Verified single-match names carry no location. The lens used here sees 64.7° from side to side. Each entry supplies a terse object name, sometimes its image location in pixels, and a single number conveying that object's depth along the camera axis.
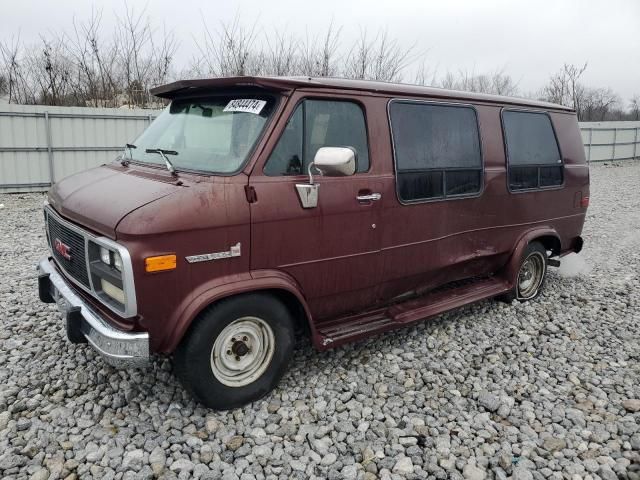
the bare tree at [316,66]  15.40
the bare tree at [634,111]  39.82
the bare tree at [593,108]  33.50
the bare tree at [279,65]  15.44
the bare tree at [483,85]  19.38
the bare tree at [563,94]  30.22
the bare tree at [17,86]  14.67
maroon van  3.05
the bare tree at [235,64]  14.70
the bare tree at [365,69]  15.78
